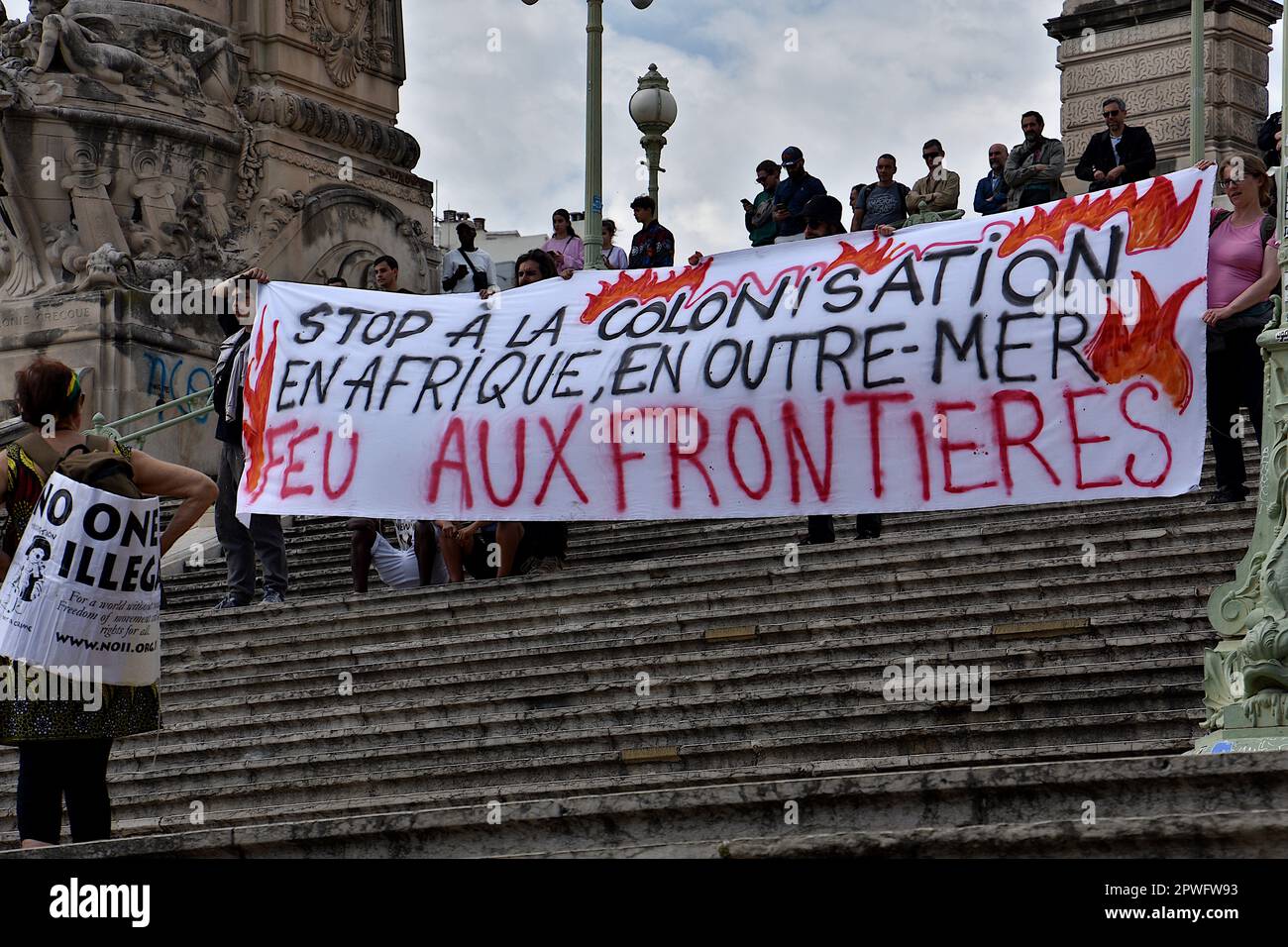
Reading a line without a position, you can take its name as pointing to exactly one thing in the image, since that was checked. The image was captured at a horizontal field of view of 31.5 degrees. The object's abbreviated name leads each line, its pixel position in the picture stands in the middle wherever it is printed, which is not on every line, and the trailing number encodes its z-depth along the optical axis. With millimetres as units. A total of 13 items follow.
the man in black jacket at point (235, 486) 12594
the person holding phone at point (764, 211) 16391
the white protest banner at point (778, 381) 10578
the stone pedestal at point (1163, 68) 25844
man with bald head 16203
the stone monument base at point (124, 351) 18859
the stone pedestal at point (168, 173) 19406
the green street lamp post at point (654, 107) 21219
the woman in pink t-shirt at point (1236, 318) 10547
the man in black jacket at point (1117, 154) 14656
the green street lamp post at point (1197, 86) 20016
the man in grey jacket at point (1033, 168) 15383
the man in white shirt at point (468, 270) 17266
